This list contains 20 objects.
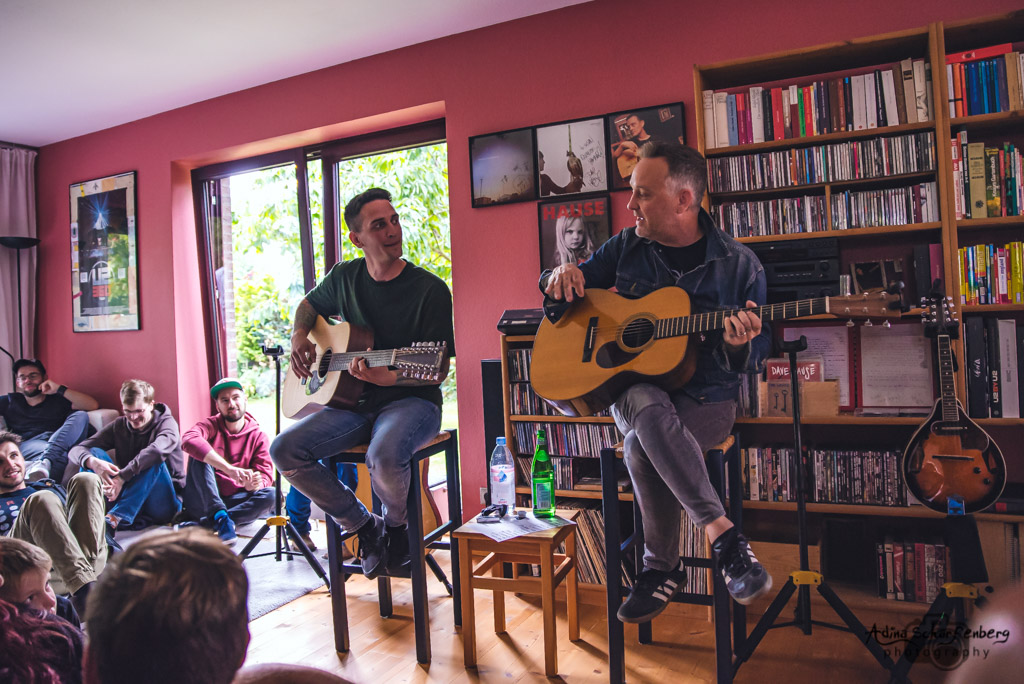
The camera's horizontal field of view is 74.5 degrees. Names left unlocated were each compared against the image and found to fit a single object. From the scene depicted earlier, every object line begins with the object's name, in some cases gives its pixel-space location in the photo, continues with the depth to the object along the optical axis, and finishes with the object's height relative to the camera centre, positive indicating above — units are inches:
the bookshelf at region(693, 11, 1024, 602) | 85.8 +23.1
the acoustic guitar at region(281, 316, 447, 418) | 90.5 -1.3
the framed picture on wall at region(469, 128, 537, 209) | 124.8 +33.9
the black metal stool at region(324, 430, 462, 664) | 86.7 -26.9
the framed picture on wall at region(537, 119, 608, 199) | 118.9 +33.3
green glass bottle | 92.0 -19.4
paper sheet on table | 82.3 -22.8
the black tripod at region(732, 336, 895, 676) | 74.5 -30.4
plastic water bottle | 105.3 -19.6
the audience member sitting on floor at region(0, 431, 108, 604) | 88.1 -20.5
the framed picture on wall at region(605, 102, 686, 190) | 111.6 +35.2
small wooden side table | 79.9 -28.8
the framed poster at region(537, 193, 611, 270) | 118.6 +20.8
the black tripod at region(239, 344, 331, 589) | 114.6 -31.8
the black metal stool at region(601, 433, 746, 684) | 73.6 -25.3
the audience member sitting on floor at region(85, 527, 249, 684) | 22.0 -8.2
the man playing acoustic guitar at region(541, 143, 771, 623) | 68.9 -3.1
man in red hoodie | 145.3 -23.6
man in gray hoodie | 144.3 -20.5
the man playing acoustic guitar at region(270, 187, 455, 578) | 87.0 -5.8
